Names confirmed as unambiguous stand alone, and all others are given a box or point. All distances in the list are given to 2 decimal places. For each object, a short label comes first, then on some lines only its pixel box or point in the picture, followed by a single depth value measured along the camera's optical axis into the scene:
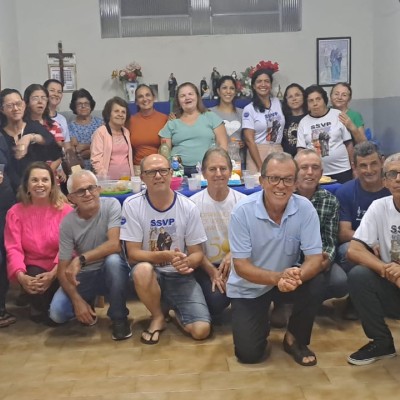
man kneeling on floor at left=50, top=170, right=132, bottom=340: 3.16
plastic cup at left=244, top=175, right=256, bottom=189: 3.91
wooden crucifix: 6.29
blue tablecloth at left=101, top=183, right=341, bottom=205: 3.79
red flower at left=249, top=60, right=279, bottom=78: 6.12
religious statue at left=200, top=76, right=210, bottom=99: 6.16
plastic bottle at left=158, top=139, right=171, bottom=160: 4.56
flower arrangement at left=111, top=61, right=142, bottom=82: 6.17
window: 6.33
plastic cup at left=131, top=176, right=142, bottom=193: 3.87
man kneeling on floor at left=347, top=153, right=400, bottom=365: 2.71
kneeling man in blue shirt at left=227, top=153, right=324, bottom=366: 2.64
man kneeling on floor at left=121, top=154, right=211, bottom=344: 3.09
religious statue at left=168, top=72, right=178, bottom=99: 6.22
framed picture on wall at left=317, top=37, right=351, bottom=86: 6.37
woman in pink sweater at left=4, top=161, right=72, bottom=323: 3.35
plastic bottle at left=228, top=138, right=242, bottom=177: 4.85
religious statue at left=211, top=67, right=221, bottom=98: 6.18
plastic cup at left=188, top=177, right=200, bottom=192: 3.88
